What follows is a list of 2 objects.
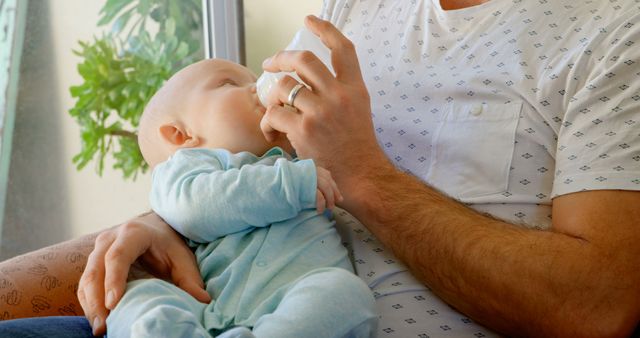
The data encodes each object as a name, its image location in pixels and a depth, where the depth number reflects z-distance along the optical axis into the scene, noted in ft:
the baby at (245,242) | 3.63
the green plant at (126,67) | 8.97
